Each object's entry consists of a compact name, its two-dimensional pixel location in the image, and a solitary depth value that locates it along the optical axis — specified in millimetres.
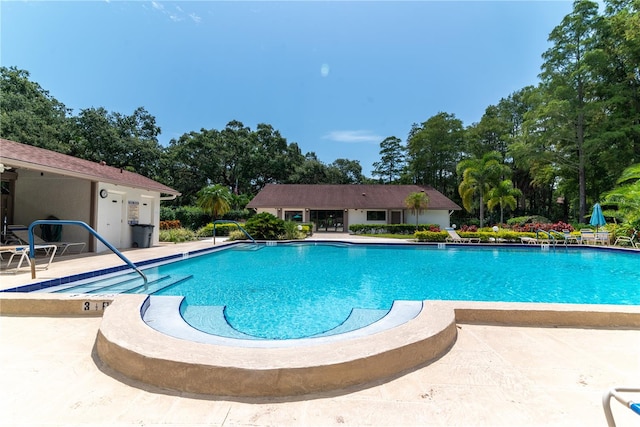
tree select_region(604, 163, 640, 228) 14192
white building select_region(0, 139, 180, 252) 9961
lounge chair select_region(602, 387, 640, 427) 1355
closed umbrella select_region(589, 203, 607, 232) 14727
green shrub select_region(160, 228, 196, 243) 14984
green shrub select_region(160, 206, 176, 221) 21422
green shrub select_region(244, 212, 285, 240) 16342
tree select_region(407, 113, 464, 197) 36344
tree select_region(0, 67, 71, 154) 21438
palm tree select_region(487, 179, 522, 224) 24812
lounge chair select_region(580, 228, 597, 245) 15562
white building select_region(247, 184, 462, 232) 24922
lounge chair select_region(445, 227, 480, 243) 16484
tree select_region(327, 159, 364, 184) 47469
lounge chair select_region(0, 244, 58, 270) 6653
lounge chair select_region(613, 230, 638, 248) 14227
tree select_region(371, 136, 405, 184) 44188
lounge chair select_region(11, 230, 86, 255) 8781
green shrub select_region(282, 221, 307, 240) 16844
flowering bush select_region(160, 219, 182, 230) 18381
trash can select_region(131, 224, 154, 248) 11906
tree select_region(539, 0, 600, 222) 22562
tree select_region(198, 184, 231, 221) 21094
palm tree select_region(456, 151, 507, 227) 24188
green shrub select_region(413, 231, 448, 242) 16672
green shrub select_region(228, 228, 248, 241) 16359
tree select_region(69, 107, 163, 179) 27750
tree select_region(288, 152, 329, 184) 38844
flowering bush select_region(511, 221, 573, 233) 18212
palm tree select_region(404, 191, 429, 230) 23359
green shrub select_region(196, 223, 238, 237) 18750
